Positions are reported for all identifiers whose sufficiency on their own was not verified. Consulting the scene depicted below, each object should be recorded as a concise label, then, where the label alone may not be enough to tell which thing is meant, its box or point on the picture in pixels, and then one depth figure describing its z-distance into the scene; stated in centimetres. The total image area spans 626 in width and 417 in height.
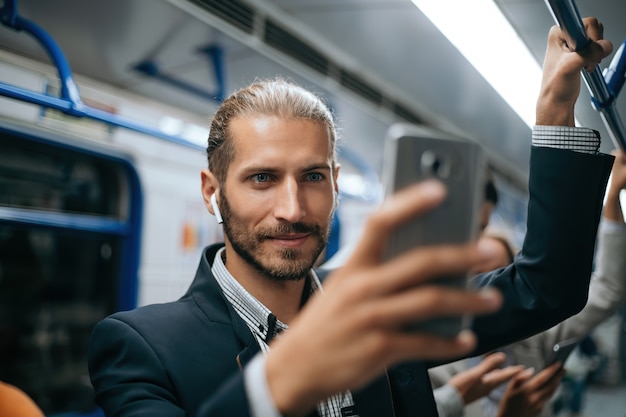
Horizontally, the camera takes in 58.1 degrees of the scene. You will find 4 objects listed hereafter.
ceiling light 213
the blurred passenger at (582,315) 170
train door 330
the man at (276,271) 100
